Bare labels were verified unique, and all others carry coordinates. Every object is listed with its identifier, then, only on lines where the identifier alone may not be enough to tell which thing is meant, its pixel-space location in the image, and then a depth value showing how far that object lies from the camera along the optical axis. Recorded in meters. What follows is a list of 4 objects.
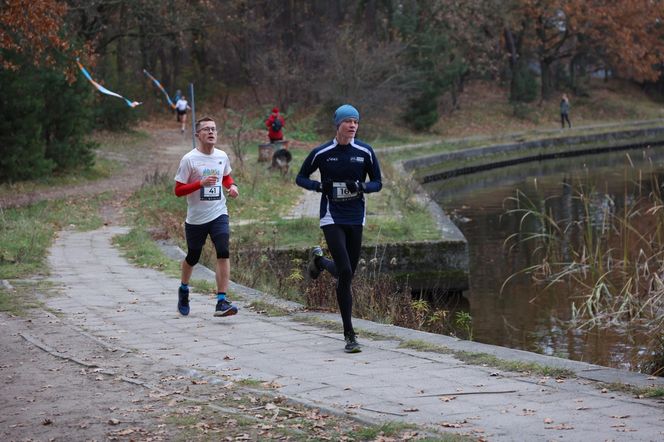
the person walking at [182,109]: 71.32
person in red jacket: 49.04
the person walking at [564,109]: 83.17
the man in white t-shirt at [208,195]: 16.79
